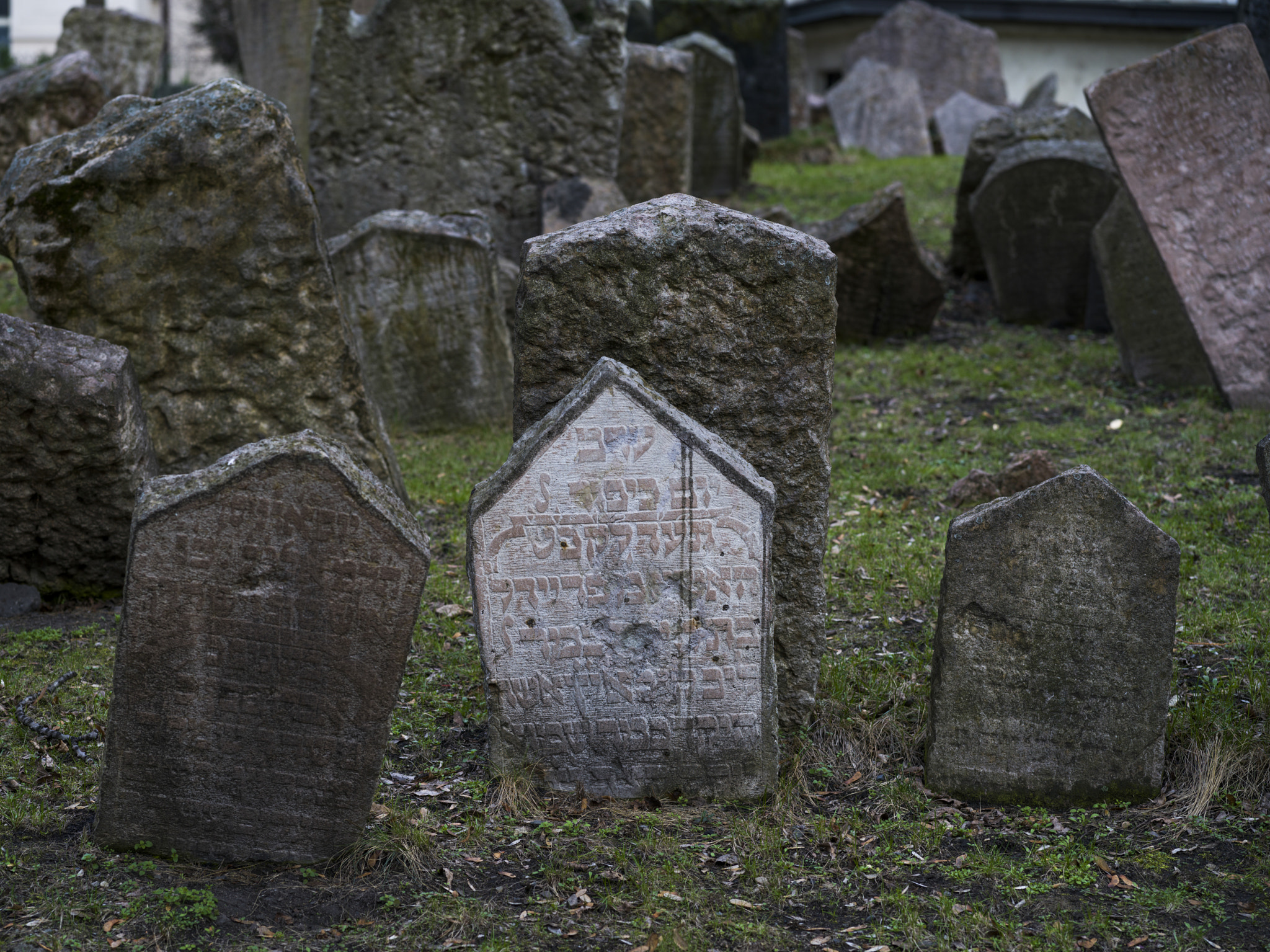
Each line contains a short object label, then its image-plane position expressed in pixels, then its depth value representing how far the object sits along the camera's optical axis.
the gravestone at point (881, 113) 17.81
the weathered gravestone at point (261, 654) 3.24
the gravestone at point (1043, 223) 9.21
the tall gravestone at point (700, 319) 3.93
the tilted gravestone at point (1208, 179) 7.53
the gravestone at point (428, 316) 7.18
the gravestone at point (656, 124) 11.09
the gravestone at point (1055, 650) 3.73
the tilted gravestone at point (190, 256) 5.44
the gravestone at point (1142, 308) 7.88
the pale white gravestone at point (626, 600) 3.69
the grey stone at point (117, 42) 15.01
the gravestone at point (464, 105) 9.03
